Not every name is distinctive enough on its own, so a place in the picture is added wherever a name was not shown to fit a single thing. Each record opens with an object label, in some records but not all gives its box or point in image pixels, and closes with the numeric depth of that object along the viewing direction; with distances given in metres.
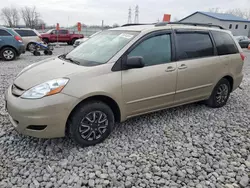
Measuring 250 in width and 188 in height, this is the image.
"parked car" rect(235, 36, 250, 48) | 22.30
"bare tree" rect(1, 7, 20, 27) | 64.88
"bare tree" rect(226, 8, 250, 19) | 72.62
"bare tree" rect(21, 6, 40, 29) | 62.38
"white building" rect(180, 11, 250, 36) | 39.19
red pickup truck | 21.03
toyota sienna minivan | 2.57
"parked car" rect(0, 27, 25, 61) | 9.62
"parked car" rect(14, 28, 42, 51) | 13.25
